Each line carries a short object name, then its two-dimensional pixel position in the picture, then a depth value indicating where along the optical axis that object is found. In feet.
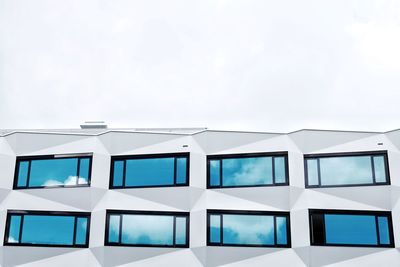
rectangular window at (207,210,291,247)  65.46
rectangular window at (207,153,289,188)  68.13
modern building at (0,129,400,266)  64.49
